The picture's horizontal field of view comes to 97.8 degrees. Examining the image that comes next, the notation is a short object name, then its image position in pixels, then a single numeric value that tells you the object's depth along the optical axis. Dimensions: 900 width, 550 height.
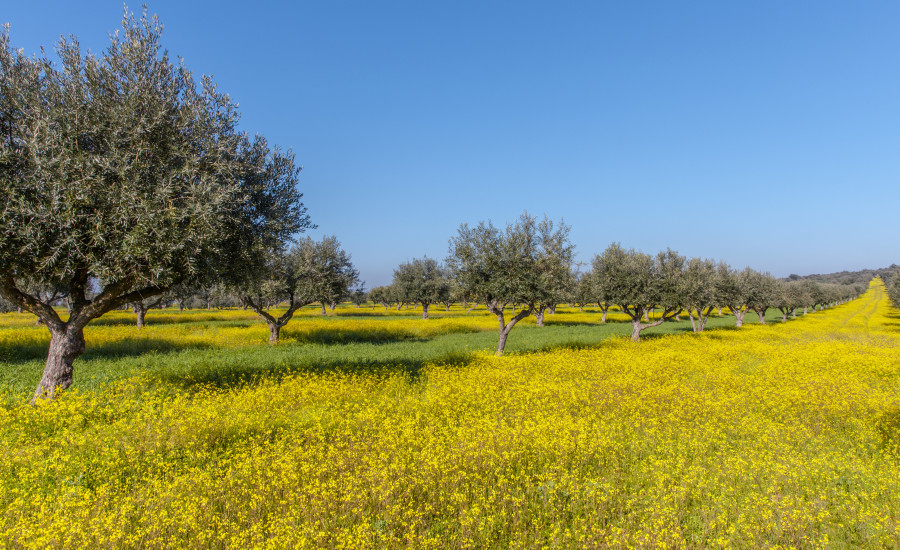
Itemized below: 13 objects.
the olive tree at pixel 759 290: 50.66
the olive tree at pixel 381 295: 91.88
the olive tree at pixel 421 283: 62.84
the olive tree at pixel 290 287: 29.33
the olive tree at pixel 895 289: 59.19
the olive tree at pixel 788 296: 58.49
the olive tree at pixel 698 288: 33.22
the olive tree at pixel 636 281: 30.48
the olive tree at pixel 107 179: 9.82
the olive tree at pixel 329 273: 33.41
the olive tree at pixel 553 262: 21.92
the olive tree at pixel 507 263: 21.44
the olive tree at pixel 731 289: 46.56
